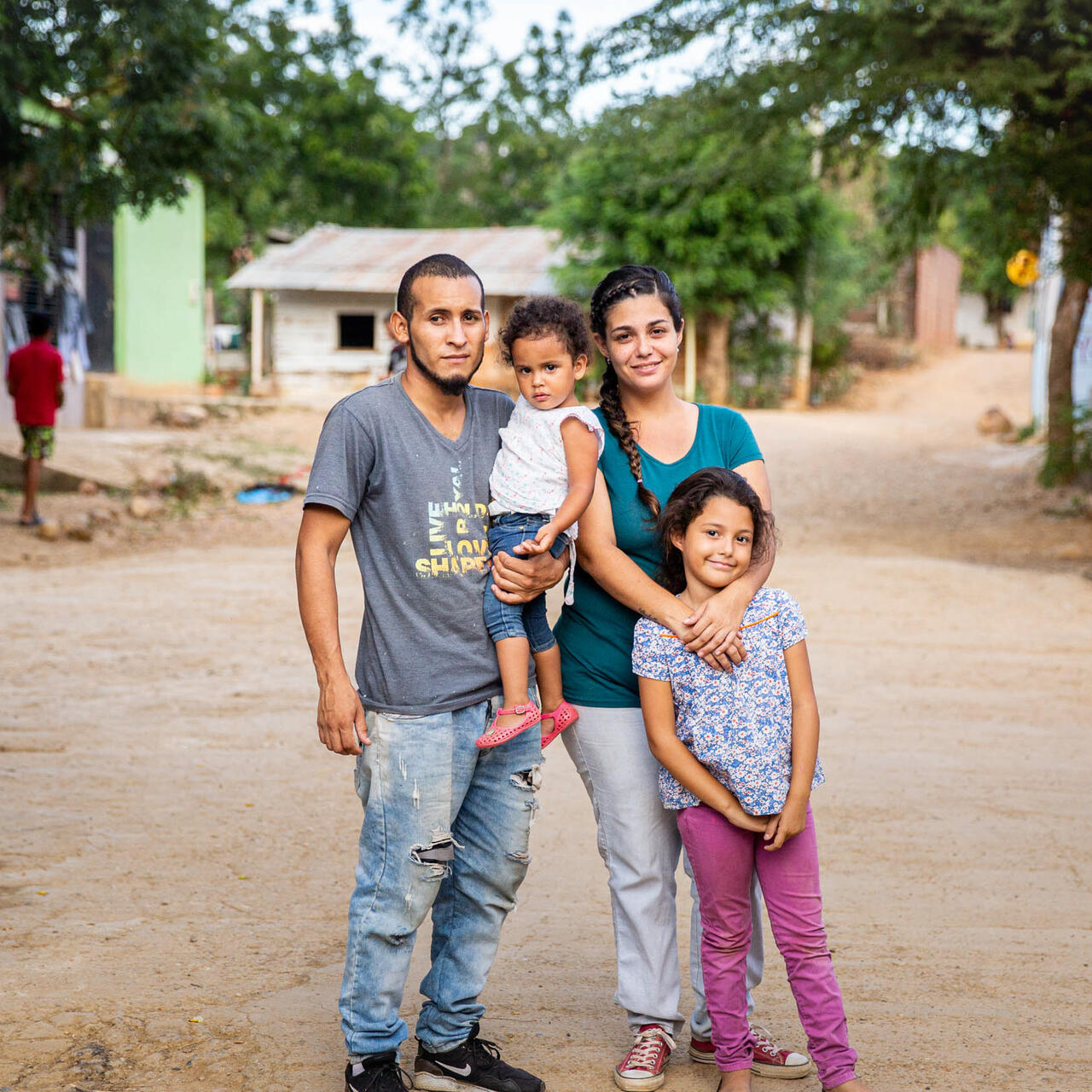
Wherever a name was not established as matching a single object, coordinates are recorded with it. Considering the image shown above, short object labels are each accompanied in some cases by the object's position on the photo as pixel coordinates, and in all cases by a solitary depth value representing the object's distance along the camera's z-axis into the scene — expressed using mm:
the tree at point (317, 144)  31453
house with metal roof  25969
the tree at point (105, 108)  10758
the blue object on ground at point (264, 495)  14492
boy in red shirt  11711
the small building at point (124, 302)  18375
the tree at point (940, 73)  9516
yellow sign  12039
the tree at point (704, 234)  23375
